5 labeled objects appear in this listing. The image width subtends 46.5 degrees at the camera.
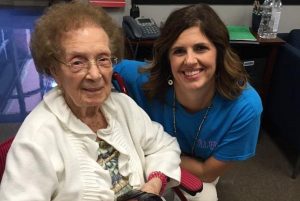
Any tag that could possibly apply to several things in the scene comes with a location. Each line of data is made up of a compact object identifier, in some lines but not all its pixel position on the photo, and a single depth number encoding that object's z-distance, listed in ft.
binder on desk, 8.14
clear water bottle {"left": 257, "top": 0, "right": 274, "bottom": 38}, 8.46
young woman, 4.65
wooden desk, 7.68
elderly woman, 3.52
